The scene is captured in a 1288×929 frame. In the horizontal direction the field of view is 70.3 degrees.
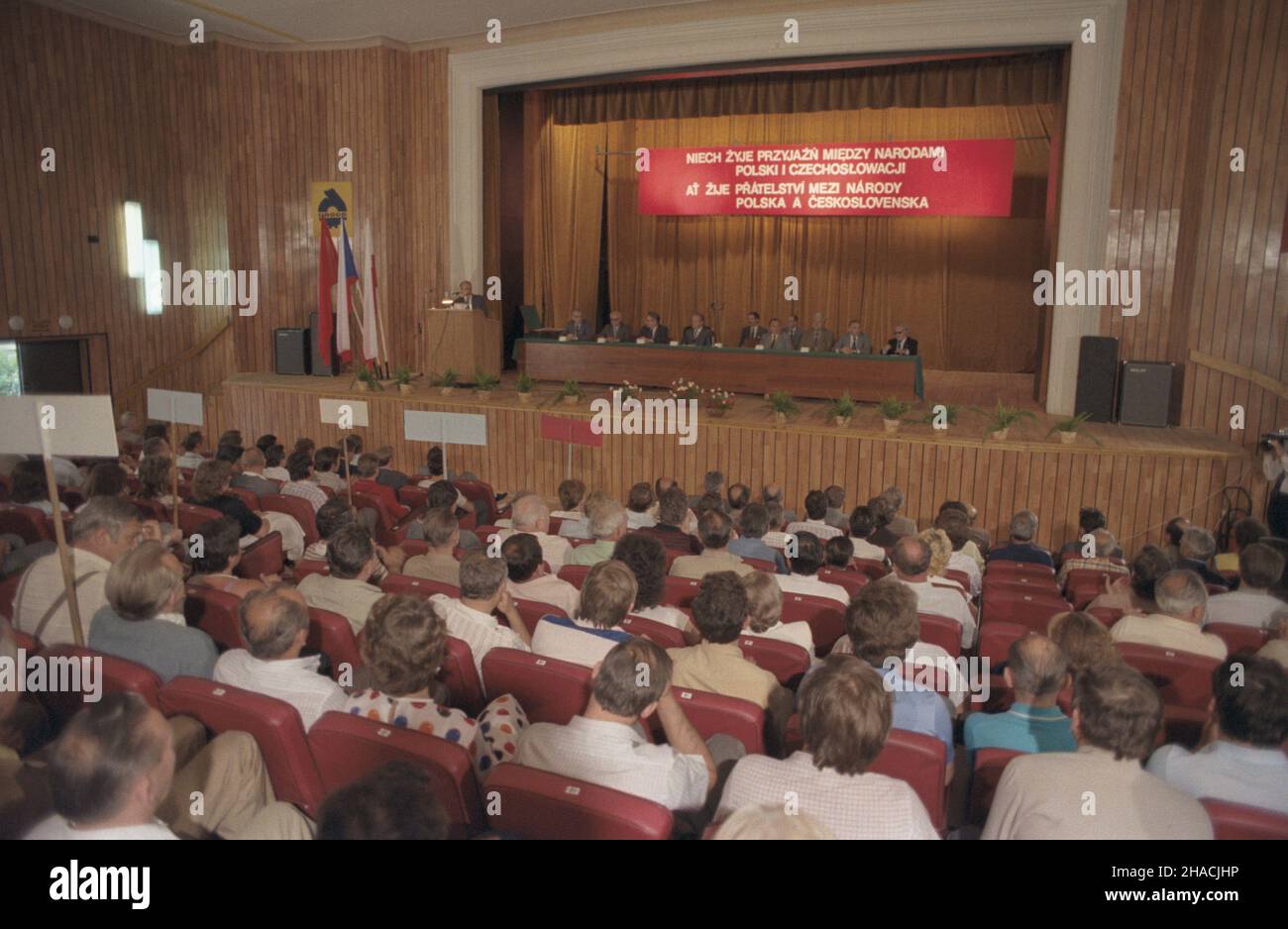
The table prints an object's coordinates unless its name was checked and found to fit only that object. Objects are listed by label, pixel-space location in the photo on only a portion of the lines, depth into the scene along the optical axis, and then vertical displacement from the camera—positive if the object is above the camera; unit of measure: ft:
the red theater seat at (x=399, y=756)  7.28 -3.62
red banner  34.73 +5.36
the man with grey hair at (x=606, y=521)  15.80 -3.60
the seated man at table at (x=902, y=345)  33.86 -1.10
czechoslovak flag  33.17 +0.16
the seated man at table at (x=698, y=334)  35.53 -0.86
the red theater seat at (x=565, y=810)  6.36 -3.51
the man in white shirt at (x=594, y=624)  10.36 -3.63
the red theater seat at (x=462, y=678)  10.05 -4.07
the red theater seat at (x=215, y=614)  11.70 -3.98
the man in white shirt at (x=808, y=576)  13.85 -4.09
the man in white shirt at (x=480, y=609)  11.02 -3.66
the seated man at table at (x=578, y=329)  37.34 -0.76
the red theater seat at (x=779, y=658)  10.77 -4.02
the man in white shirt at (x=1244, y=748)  7.57 -3.58
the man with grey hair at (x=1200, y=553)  16.02 -4.12
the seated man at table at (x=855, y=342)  34.68 -1.06
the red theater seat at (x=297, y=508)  18.79 -4.13
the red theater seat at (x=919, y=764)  7.96 -3.90
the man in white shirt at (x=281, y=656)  9.10 -3.51
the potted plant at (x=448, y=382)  33.04 -2.66
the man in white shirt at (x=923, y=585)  13.30 -3.92
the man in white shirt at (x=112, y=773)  5.89 -3.02
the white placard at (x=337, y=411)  23.50 -2.93
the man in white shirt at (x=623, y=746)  7.65 -3.65
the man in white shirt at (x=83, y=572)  11.48 -3.45
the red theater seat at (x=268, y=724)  7.89 -3.63
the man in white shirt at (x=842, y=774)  6.93 -3.58
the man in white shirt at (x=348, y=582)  11.89 -3.61
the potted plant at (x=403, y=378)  32.94 -2.56
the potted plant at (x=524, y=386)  31.78 -2.65
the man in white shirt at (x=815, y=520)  19.01 -4.39
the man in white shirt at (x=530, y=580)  13.03 -3.86
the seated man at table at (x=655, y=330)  36.01 -0.76
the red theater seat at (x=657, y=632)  11.52 -4.03
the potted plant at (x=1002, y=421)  25.55 -2.92
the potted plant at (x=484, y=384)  31.99 -2.63
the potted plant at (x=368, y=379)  33.47 -2.65
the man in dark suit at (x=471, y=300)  35.09 +0.31
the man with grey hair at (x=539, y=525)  16.01 -3.79
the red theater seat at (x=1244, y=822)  6.73 -3.68
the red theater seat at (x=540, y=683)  9.21 -3.81
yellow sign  38.65 +4.44
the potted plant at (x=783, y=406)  28.17 -2.83
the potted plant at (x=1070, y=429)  25.12 -3.03
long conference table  31.14 -2.01
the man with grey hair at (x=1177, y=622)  11.50 -3.87
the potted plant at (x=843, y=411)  27.12 -2.86
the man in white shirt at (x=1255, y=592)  13.23 -3.94
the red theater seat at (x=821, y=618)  13.02 -4.31
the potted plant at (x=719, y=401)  29.04 -2.83
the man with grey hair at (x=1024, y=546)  18.61 -4.65
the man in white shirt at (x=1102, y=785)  6.87 -3.58
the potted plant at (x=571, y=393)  30.68 -2.78
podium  34.76 -1.29
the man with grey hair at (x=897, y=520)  19.79 -4.49
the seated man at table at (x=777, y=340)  35.65 -1.03
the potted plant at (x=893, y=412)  26.53 -2.80
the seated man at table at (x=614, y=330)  36.65 -0.78
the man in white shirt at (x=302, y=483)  20.11 -3.96
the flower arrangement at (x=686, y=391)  29.78 -2.58
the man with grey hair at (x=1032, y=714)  8.91 -3.89
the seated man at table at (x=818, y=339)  36.19 -0.99
